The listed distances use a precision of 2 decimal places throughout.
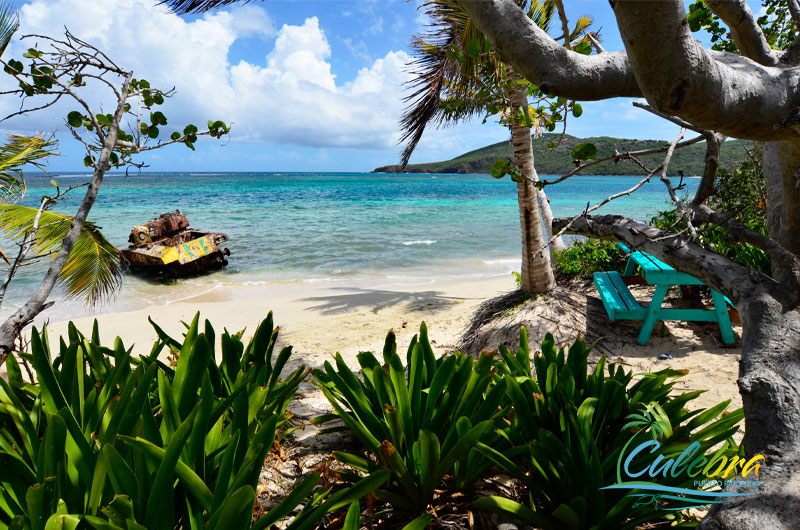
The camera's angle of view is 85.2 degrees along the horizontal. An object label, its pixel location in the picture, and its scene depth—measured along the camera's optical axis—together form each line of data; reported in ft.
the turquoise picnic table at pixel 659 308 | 14.60
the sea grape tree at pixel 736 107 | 3.25
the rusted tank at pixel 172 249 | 34.86
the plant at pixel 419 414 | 5.76
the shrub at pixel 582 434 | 5.43
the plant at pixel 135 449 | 4.33
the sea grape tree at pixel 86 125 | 7.27
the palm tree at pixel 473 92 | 16.94
